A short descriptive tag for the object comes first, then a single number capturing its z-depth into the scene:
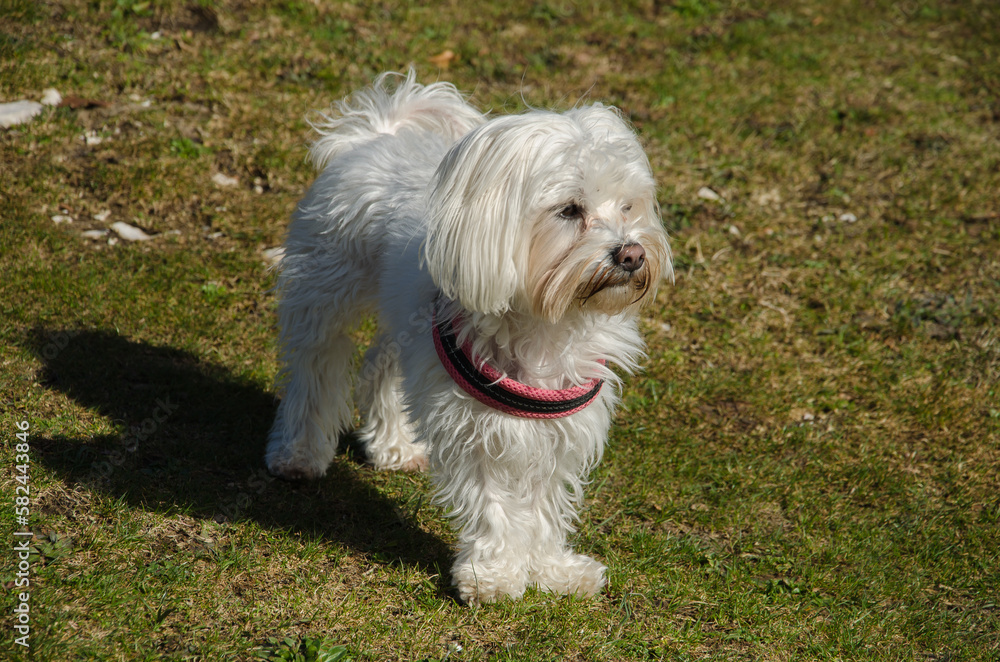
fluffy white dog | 5.35
